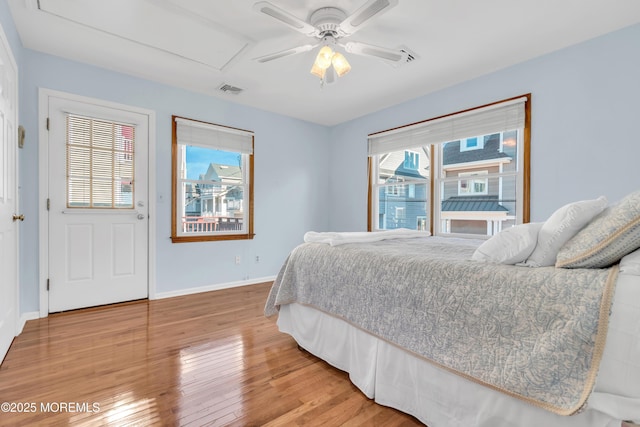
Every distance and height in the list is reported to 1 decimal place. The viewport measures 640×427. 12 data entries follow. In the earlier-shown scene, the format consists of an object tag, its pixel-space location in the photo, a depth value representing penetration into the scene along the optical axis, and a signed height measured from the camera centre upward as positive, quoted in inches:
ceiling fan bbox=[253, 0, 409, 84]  72.5 +48.4
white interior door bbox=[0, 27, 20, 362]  73.9 +1.6
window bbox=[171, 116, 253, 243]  138.5 +13.1
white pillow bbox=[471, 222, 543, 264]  47.8 -5.7
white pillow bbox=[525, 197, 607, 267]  45.9 -2.7
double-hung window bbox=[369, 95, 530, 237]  115.2 +18.2
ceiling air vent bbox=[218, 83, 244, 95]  132.6 +55.0
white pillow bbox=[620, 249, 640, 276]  35.5 -6.2
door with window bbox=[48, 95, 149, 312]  111.0 +1.0
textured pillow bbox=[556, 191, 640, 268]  37.6 -3.5
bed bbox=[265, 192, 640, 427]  35.2 -17.2
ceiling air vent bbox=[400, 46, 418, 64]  98.3 +55.2
